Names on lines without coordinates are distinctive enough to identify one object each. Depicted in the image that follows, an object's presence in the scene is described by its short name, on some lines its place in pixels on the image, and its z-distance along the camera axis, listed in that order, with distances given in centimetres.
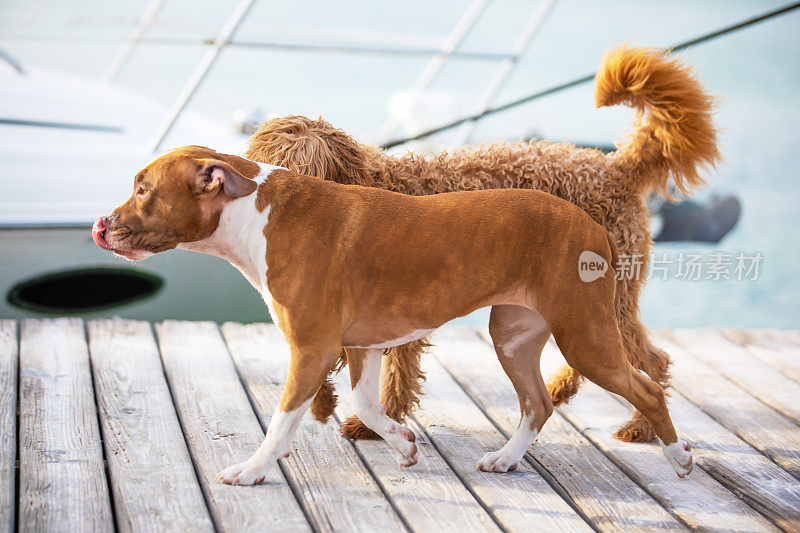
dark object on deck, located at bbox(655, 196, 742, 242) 1360
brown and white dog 390
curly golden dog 479
